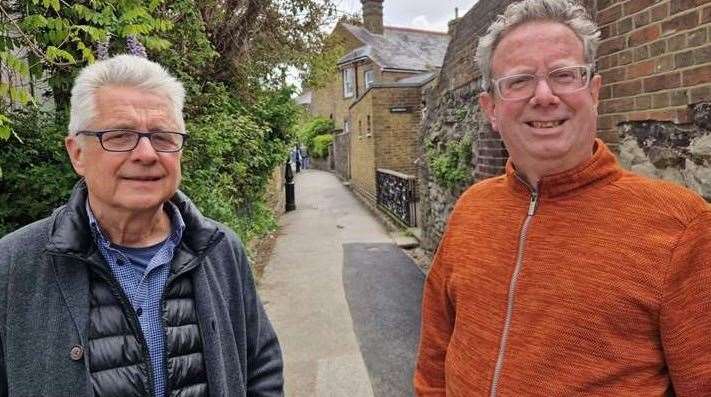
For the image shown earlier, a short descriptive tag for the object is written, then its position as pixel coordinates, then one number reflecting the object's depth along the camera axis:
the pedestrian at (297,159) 30.43
